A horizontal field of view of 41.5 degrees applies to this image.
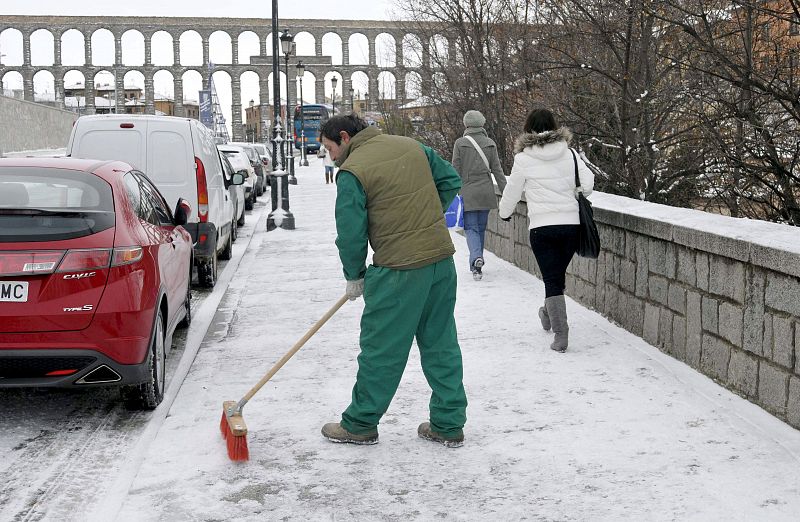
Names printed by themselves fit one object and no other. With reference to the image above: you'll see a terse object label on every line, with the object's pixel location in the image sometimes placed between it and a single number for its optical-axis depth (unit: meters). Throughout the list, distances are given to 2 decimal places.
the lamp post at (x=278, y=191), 18.27
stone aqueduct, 112.81
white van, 10.87
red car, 5.29
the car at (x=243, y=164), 24.48
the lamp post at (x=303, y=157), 57.73
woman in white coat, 7.21
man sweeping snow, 4.91
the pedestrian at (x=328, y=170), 35.72
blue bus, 69.44
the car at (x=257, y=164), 30.80
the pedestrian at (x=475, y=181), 10.75
